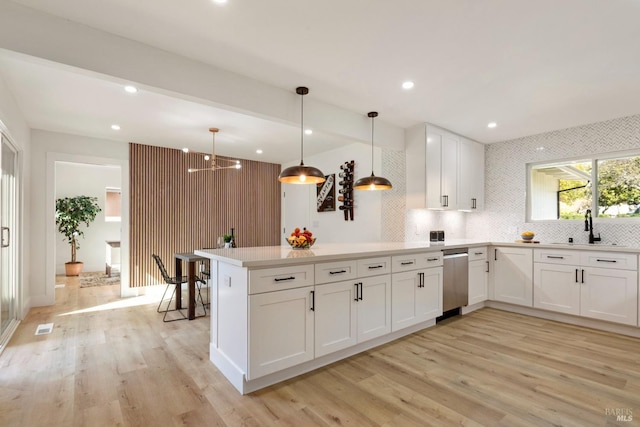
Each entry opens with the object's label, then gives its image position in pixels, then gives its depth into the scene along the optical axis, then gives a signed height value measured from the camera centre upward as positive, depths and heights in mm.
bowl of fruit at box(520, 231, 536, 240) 4434 -278
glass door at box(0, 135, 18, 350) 3266 -286
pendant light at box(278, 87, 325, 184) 2959 +375
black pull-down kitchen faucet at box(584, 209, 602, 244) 4080 -143
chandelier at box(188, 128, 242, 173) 4578 +1063
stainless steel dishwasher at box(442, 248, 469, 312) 3840 -788
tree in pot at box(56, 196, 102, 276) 7008 -81
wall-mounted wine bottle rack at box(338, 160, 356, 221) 5531 +423
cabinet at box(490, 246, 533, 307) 4164 -803
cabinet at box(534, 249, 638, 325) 3463 -798
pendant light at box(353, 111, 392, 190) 3532 +342
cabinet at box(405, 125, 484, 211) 4336 +641
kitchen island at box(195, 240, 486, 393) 2305 -750
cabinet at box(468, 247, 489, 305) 4242 -812
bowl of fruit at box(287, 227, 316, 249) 3119 -245
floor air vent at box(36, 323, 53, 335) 3537 -1287
